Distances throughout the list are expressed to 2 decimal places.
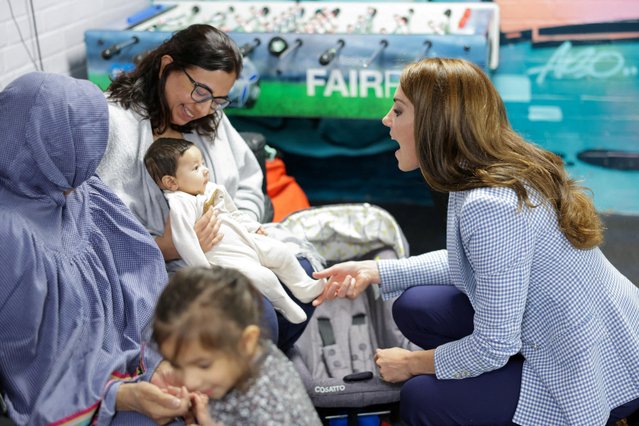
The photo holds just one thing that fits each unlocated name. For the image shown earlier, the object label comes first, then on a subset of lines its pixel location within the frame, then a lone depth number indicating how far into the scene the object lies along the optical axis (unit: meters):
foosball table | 3.45
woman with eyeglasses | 2.37
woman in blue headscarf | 1.71
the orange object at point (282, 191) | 3.65
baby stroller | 2.43
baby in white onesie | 2.29
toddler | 1.48
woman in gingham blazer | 1.95
